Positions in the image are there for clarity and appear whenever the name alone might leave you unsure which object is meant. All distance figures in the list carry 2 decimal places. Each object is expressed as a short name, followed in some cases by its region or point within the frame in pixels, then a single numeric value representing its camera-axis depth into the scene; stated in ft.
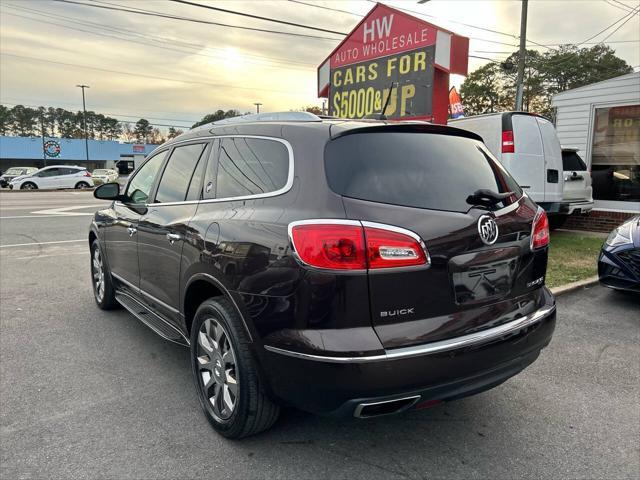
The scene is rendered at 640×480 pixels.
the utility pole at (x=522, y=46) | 56.80
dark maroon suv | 6.95
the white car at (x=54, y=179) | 94.63
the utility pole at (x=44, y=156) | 207.37
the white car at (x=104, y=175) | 142.79
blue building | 208.44
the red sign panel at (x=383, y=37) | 28.71
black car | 16.63
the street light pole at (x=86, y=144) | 198.80
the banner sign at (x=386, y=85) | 28.58
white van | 26.30
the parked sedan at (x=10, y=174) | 107.65
